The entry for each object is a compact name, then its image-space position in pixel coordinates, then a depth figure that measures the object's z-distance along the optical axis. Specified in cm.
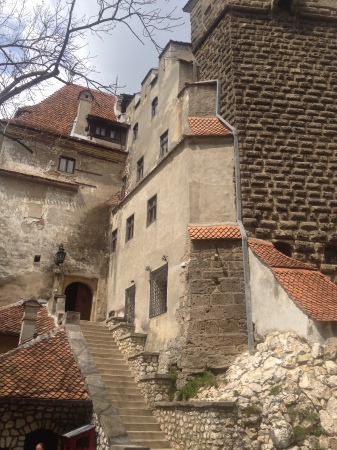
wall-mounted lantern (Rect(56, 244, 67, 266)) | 1761
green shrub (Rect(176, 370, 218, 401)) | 981
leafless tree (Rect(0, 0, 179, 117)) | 768
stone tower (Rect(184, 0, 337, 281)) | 1170
